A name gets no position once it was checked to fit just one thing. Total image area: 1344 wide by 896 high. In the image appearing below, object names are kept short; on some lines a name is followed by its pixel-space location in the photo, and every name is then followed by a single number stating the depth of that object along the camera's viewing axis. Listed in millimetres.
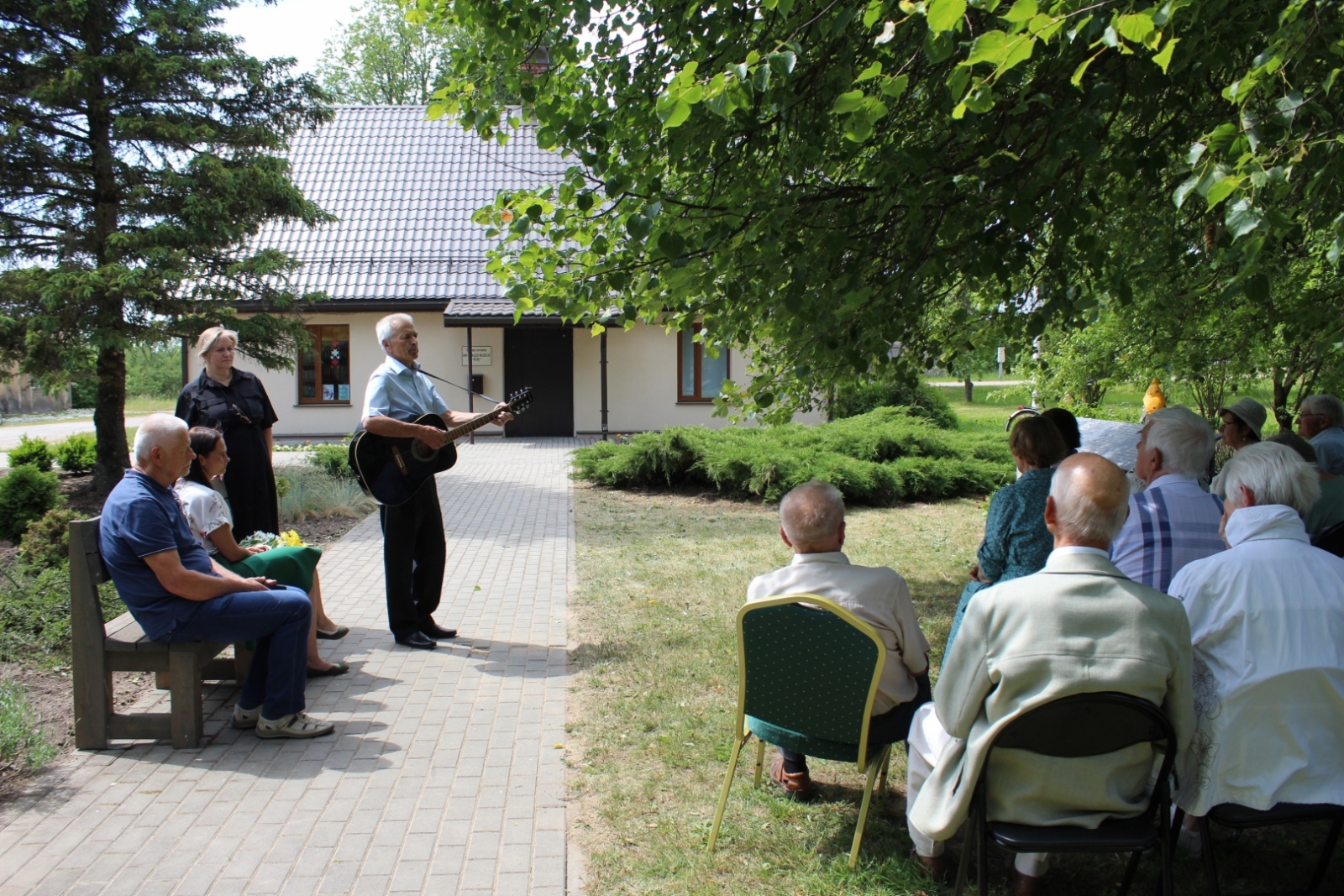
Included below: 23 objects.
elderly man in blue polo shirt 4352
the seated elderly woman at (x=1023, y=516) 4223
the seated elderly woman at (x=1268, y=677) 2982
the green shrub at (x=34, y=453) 13414
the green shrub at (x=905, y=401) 21328
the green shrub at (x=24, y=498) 9242
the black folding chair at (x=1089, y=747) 2775
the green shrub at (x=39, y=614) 5938
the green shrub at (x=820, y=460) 12680
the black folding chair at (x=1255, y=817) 2994
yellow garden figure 10633
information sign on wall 22094
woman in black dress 5906
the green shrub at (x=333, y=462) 13625
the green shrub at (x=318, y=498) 11188
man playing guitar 5996
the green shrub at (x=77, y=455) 14430
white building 21953
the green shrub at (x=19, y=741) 4332
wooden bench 4461
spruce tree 11445
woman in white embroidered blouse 5105
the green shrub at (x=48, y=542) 7695
